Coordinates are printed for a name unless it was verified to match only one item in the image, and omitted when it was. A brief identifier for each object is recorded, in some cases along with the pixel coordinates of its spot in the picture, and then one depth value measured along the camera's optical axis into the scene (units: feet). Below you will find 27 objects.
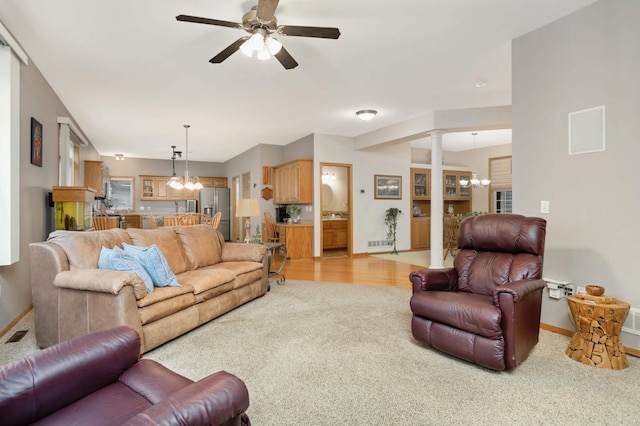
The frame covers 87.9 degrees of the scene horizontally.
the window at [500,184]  29.50
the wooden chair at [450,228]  24.25
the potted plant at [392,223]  26.12
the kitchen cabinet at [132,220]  30.93
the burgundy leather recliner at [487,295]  7.20
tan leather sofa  8.02
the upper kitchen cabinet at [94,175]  22.06
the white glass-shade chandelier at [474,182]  29.01
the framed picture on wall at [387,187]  25.85
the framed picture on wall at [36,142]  11.78
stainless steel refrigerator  34.58
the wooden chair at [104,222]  18.20
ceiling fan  8.03
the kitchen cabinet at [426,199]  28.27
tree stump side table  7.63
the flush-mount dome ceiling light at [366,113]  17.99
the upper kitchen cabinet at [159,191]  33.53
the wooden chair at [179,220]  20.74
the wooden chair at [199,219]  21.42
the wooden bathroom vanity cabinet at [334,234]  26.35
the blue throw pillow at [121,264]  9.04
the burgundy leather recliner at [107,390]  3.10
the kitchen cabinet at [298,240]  22.97
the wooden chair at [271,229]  24.48
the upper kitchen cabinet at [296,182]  23.07
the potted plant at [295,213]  24.85
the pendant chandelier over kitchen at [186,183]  25.23
